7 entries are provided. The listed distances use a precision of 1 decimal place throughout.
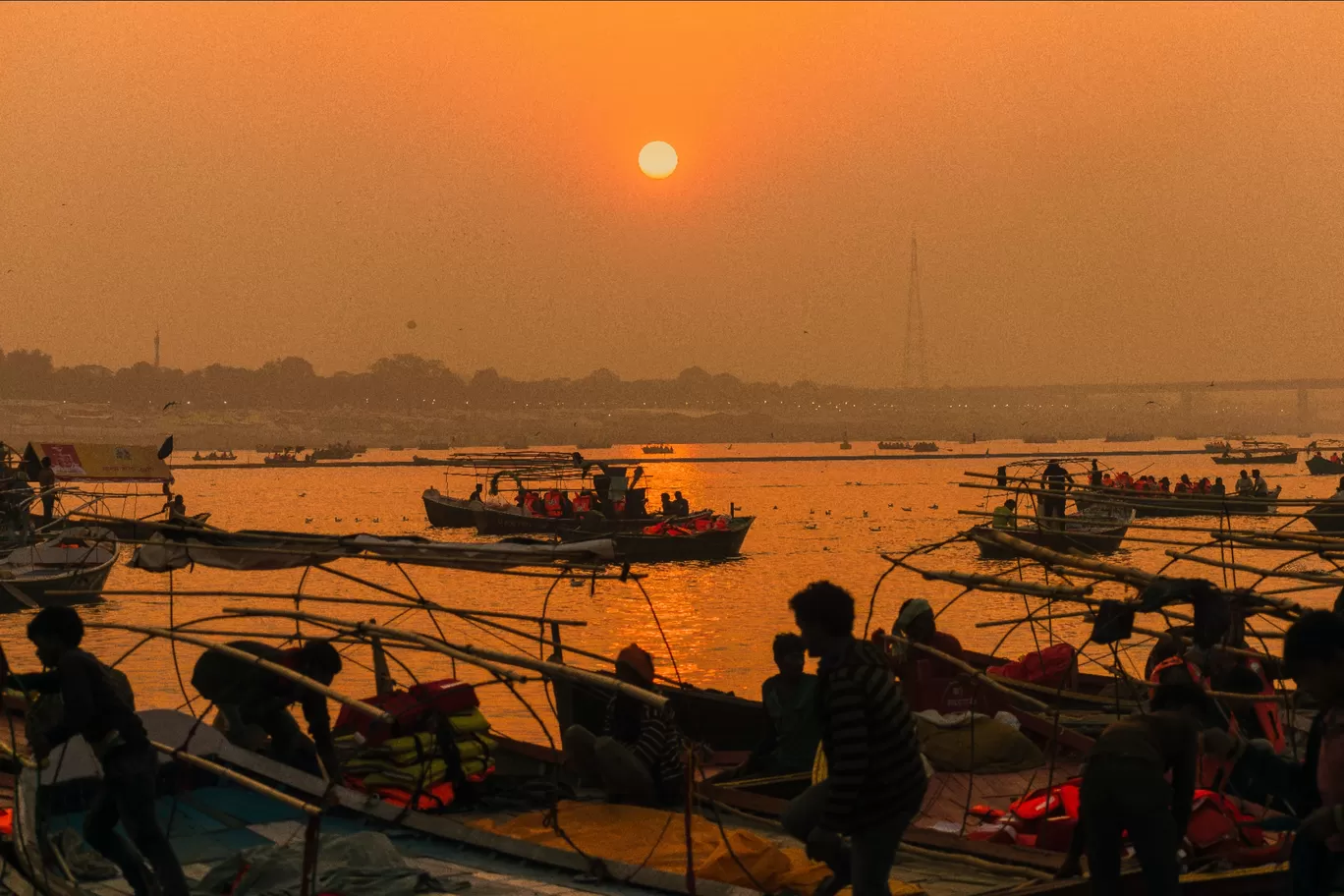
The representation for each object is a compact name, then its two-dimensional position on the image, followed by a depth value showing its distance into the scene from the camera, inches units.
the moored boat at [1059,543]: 1585.9
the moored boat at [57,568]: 1092.5
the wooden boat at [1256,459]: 5831.7
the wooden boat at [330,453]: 7795.3
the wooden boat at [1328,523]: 1679.4
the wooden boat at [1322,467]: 3683.6
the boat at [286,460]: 7155.5
